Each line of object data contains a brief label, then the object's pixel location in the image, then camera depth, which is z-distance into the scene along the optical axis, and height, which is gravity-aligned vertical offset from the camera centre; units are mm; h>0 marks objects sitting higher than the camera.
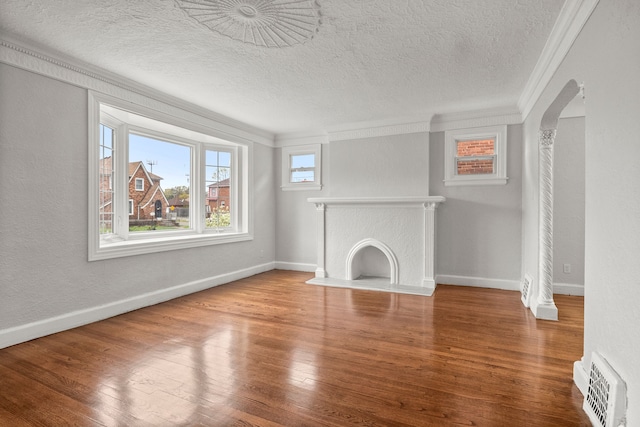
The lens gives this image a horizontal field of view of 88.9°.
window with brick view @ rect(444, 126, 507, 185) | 4555 +802
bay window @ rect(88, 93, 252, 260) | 3516 +364
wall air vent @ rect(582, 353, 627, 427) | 1511 -914
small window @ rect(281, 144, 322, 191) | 5812 +785
